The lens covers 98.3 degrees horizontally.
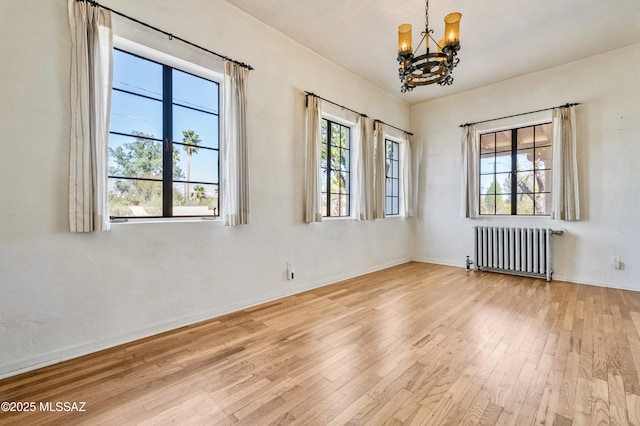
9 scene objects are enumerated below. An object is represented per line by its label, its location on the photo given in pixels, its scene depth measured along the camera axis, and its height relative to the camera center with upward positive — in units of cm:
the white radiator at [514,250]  458 -66
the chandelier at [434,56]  243 +143
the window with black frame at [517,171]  489 +77
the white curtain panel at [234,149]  307 +73
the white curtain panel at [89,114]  216 +81
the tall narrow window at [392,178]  588 +76
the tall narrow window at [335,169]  455 +75
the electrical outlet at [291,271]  376 -79
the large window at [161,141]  254 +73
